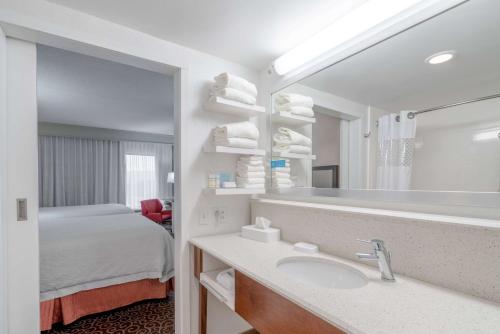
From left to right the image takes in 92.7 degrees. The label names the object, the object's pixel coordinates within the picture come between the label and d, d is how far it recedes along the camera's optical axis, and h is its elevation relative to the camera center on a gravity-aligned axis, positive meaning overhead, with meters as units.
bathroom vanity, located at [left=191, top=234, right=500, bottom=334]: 0.64 -0.43
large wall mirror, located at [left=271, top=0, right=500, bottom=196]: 0.85 +0.24
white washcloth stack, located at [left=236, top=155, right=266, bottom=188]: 1.59 -0.06
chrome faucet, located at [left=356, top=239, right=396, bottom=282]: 0.90 -0.36
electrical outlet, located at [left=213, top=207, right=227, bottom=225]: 1.63 -0.35
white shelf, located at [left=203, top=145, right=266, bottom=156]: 1.43 +0.09
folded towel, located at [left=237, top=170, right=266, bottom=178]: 1.59 -0.07
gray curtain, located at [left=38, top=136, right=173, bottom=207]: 4.64 -0.12
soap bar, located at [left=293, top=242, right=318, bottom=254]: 1.23 -0.44
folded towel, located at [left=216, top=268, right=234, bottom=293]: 1.15 -0.58
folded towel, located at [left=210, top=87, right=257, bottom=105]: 1.45 +0.43
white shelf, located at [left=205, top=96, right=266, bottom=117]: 1.44 +0.36
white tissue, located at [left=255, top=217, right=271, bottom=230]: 1.48 -0.37
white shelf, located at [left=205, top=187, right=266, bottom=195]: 1.45 -0.17
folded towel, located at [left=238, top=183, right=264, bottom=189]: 1.57 -0.14
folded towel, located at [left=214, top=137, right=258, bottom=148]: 1.46 +0.14
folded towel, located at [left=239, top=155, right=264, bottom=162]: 1.61 +0.04
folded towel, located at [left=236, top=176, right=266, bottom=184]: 1.58 -0.11
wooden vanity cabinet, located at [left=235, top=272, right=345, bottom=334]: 0.73 -0.53
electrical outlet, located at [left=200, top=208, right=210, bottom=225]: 1.57 -0.35
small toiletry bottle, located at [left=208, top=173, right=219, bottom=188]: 1.52 -0.11
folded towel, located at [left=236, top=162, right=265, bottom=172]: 1.59 -0.03
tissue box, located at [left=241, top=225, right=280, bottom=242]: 1.42 -0.43
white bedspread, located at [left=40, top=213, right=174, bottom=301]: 1.92 -0.81
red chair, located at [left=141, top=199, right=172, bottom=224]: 4.91 -1.02
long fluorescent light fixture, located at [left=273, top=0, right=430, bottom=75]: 1.04 +0.67
